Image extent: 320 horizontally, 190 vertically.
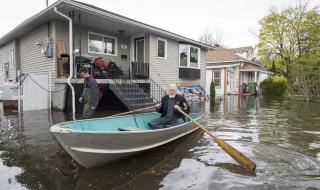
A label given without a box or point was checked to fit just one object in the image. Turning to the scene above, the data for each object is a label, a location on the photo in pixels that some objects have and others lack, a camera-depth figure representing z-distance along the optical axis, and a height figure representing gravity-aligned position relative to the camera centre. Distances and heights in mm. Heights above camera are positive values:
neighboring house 21812 +1623
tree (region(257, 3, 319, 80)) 26828 +6250
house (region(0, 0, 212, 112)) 9586 +1981
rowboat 3547 -845
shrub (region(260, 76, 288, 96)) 21641 +169
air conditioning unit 10902 -103
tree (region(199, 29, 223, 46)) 50691 +10734
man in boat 5711 -479
